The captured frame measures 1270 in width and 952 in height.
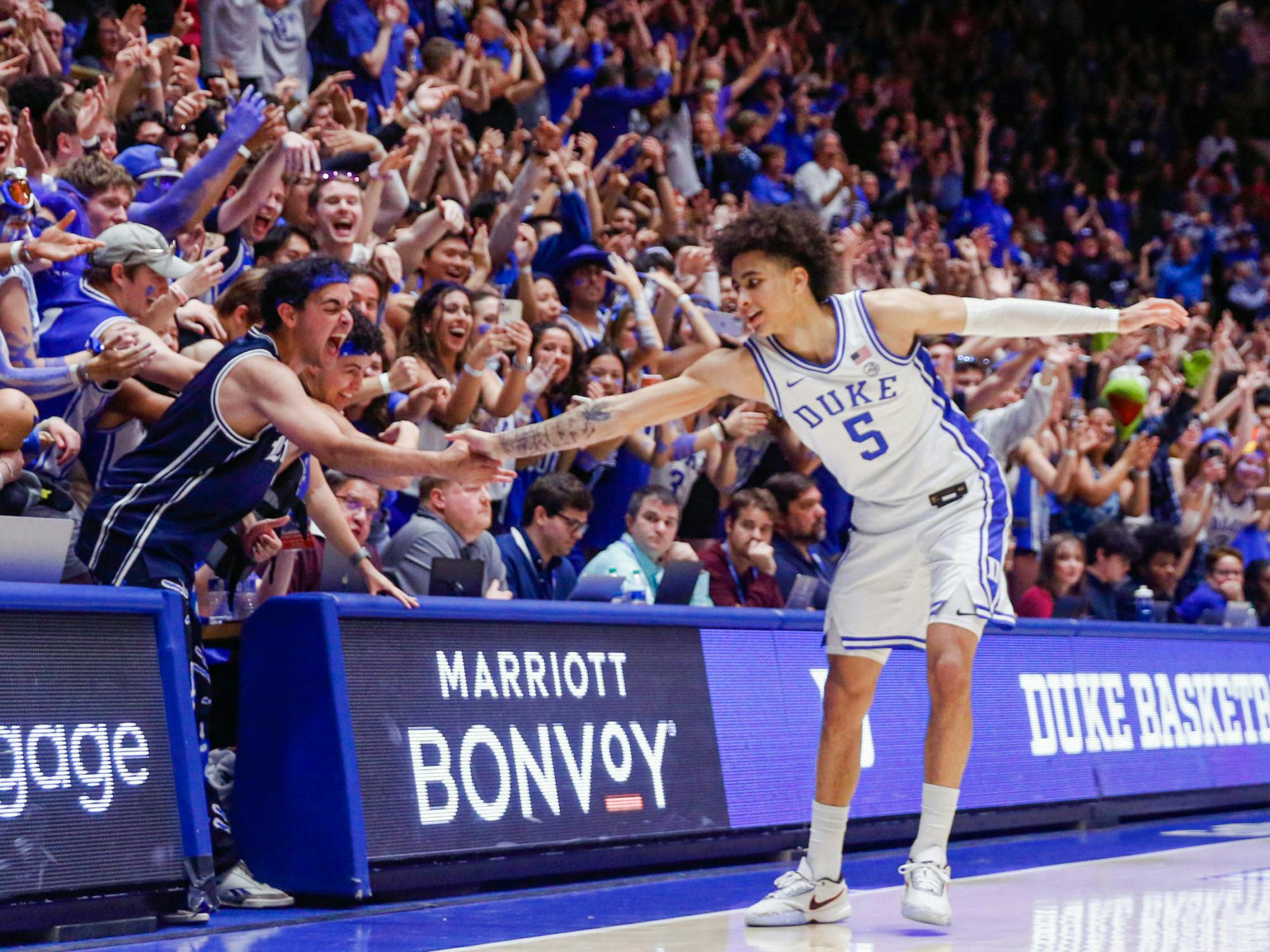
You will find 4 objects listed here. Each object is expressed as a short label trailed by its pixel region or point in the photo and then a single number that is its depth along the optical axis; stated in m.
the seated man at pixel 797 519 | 8.95
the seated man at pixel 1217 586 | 11.19
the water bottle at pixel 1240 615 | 9.93
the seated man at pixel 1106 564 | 10.38
